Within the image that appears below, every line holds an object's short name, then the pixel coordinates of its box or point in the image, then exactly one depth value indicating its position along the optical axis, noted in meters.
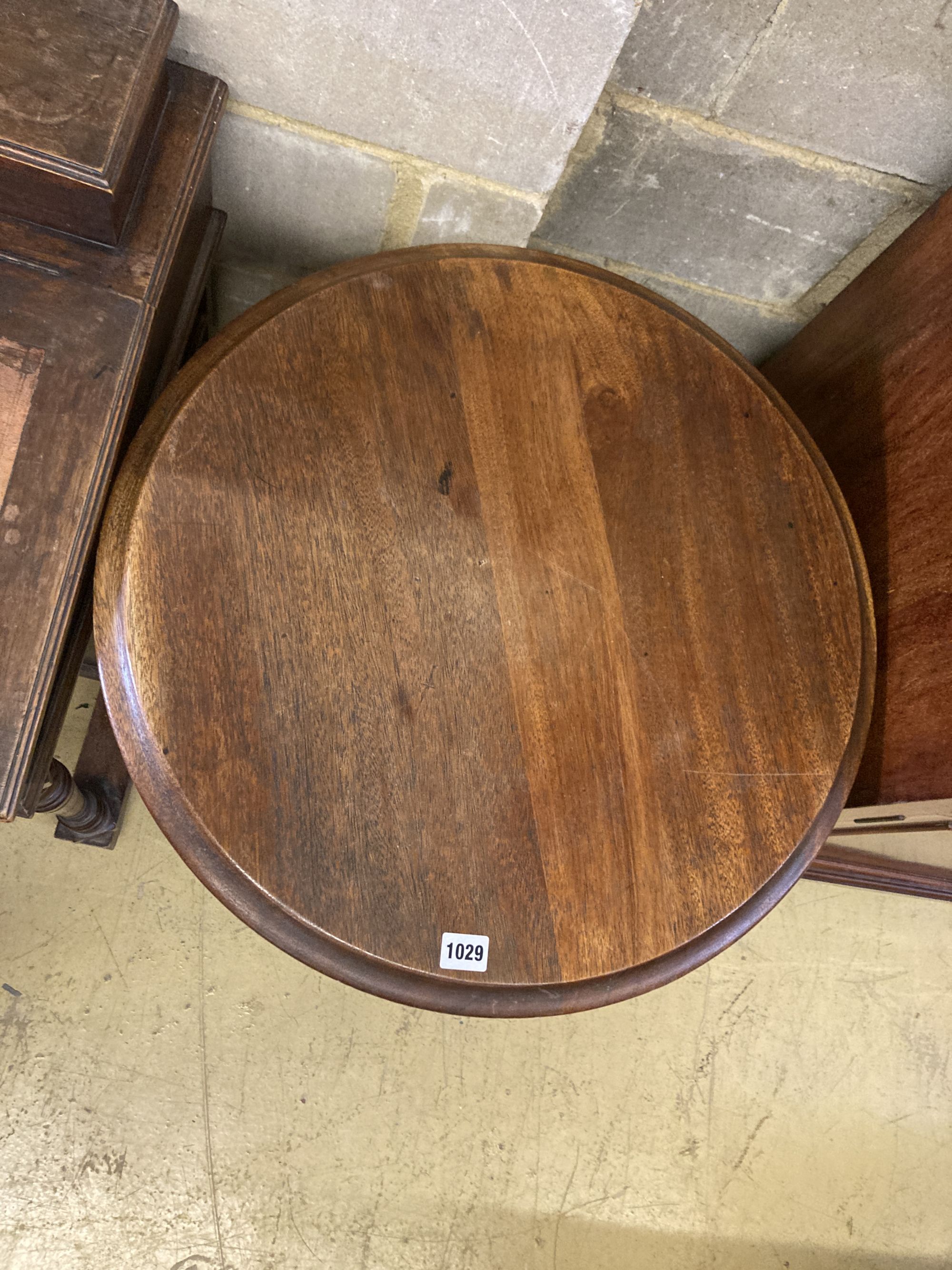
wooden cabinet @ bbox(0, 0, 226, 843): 0.73
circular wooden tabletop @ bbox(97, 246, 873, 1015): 0.75
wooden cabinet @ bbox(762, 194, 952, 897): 1.06
